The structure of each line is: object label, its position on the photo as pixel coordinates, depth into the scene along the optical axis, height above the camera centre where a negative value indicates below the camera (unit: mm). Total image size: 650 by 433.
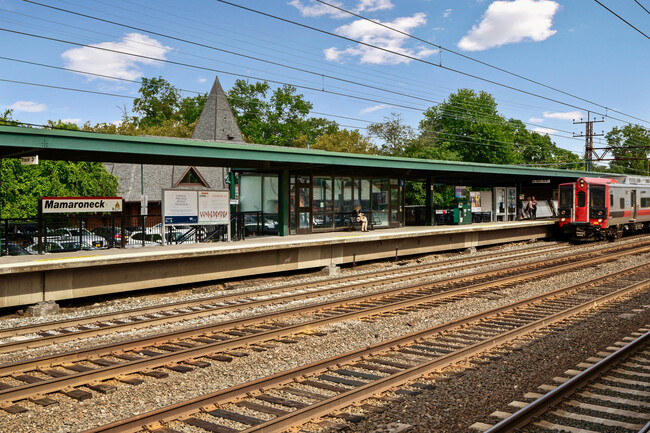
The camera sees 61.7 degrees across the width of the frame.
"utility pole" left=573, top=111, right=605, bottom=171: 52409 +6893
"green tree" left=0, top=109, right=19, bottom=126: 34741 +6038
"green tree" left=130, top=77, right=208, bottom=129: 78438 +15127
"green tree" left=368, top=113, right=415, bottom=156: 66812 +8912
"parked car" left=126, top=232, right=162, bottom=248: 16819 -1078
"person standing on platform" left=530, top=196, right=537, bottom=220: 34641 -38
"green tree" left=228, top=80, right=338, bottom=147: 74812 +13234
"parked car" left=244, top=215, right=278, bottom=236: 21203 -728
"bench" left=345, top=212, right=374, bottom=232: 22812 -617
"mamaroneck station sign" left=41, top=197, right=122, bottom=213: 14180 +93
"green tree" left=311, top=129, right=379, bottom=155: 62594 +7628
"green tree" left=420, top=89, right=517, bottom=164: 70812 +10614
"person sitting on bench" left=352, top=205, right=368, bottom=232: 22484 -500
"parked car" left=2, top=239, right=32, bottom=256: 14432 -1126
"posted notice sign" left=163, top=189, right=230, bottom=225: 16578 +16
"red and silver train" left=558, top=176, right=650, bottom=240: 28047 +21
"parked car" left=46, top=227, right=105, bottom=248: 14672 -746
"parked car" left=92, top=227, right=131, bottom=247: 15570 -797
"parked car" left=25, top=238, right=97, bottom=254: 14562 -1047
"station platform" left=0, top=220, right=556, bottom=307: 12000 -1500
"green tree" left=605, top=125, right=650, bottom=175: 93356 +11435
